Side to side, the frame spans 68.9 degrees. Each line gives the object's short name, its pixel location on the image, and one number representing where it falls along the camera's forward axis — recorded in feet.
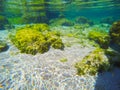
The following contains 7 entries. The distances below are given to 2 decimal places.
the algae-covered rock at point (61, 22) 46.15
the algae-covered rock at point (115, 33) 20.41
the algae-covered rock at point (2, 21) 35.97
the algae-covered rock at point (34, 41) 17.15
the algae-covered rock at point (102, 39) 20.95
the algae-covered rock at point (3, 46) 18.05
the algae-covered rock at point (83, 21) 50.61
